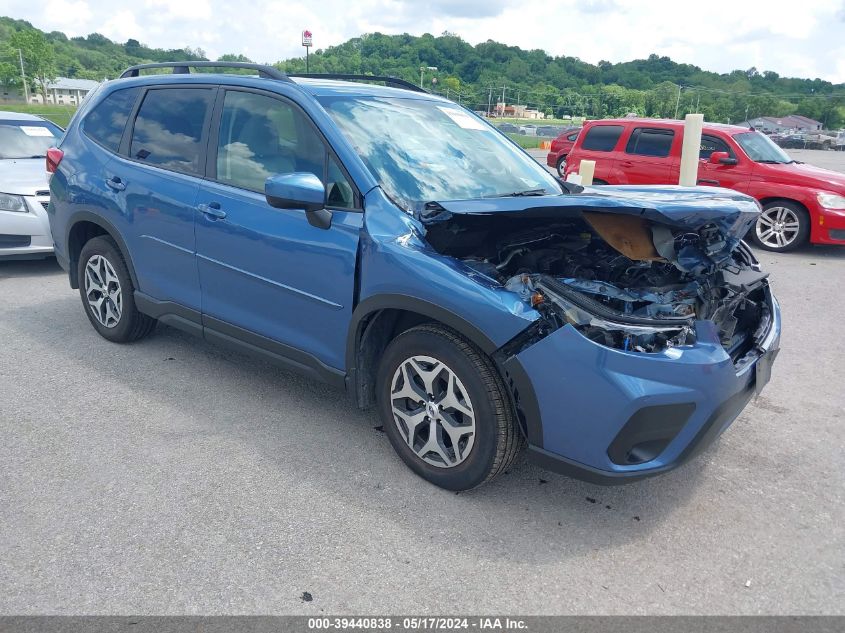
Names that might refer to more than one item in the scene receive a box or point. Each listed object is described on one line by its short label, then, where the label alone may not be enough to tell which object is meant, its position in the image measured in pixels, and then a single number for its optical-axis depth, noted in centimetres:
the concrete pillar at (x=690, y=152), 786
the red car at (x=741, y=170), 952
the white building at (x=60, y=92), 10450
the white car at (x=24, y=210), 696
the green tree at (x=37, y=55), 9762
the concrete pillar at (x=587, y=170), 899
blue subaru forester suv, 277
